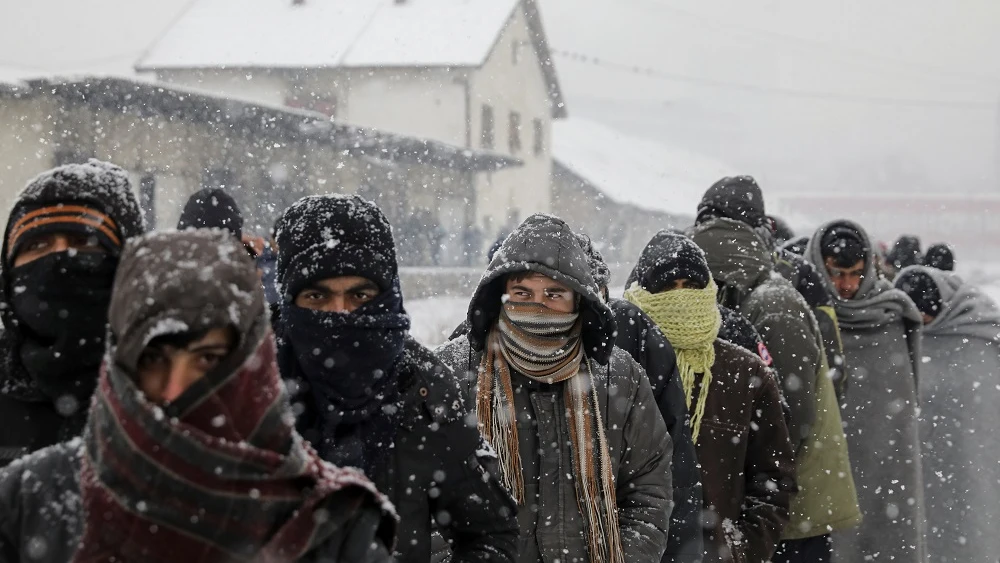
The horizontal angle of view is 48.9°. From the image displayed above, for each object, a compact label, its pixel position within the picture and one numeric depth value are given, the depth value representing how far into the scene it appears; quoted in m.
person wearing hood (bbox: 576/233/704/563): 3.56
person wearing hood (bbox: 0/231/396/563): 1.60
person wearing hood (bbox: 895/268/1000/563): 7.09
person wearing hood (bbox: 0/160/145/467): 2.09
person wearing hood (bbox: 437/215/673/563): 3.09
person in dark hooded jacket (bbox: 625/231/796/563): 4.15
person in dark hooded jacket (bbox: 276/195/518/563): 2.46
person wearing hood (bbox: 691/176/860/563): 4.93
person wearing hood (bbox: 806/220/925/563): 6.09
